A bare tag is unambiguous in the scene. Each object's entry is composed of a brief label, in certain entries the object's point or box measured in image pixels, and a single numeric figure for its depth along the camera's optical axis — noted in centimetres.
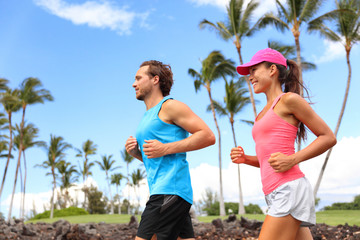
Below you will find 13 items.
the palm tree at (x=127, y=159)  5250
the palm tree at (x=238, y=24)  2405
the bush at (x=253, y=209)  3394
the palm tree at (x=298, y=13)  2020
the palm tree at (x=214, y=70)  2723
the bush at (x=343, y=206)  3141
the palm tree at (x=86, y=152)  5381
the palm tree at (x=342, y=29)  1961
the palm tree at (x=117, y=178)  5916
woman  214
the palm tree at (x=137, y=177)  5319
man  250
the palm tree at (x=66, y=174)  4997
